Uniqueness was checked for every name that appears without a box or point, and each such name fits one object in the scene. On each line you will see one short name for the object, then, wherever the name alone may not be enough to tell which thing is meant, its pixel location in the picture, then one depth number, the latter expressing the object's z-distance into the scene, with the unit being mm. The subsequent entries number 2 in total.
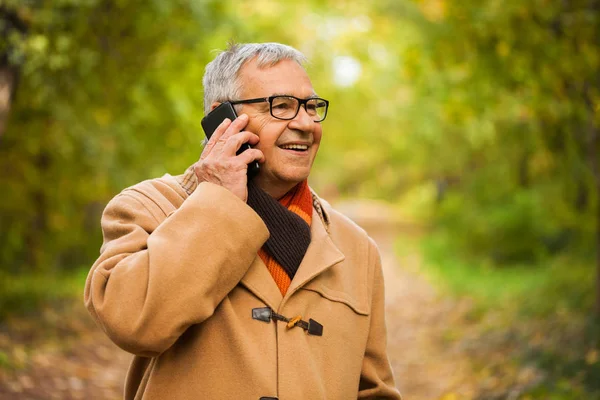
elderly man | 2135
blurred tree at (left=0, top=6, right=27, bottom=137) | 6090
